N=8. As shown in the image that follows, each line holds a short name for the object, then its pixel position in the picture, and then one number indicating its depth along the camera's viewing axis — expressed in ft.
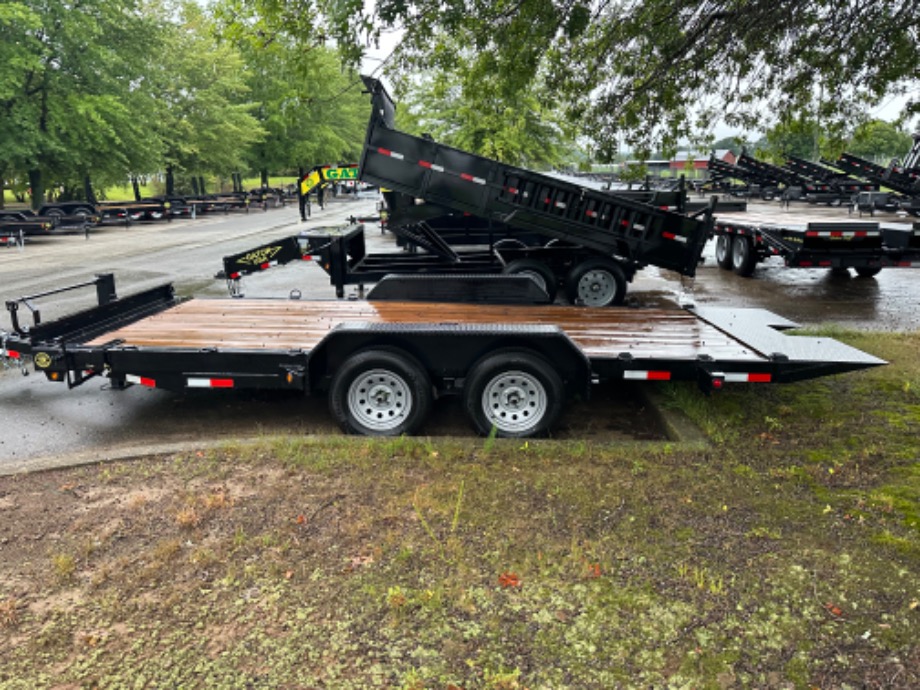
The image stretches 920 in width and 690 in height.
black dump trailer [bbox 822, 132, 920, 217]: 83.76
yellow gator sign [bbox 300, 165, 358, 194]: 59.06
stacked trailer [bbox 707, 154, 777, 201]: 128.47
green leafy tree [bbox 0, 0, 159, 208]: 78.84
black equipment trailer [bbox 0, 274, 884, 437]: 16.70
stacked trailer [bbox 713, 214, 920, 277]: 37.83
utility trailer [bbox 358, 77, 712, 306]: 30.17
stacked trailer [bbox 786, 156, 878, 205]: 112.47
